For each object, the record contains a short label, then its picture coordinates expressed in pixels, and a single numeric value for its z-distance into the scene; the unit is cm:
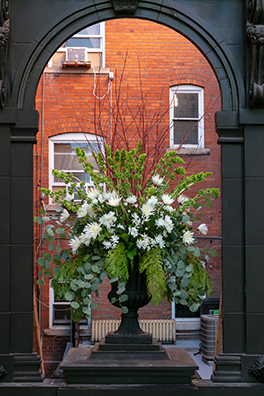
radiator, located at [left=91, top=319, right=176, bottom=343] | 990
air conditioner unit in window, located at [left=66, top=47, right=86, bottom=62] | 1053
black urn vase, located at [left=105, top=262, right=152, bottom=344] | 387
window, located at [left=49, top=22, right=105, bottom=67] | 1068
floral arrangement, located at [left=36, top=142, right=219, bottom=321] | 370
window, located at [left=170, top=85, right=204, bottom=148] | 1070
